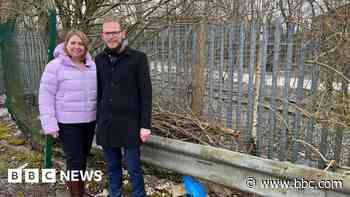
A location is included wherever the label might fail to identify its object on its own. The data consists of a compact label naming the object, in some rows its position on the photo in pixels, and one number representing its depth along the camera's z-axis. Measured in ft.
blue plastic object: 11.60
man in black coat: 10.69
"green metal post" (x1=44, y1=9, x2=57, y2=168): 13.73
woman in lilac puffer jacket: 11.11
